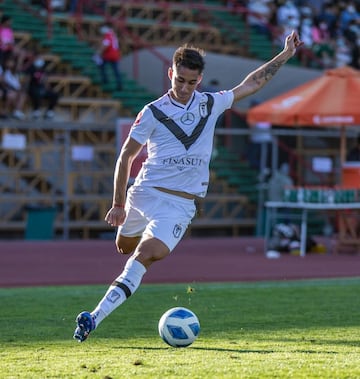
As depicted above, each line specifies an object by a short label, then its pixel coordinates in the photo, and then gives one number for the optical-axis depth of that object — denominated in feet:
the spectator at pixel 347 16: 111.65
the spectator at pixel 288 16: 107.24
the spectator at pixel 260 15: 106.32
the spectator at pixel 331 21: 111.14
